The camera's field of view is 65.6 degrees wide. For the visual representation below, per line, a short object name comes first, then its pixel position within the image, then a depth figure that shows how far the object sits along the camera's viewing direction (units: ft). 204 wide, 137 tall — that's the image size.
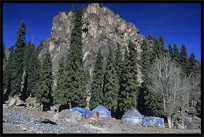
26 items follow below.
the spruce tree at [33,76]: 144.09
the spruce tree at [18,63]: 101.11
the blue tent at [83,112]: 76.31
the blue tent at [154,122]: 67.26
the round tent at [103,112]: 88.43
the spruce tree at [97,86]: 110.42
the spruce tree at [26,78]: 140.59
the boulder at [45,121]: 47.64
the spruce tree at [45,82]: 104.12
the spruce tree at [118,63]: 120.37
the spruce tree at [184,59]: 154.68
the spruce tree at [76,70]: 95.66
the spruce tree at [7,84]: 122.85
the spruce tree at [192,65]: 156.77
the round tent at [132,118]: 72.08
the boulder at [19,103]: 93.71
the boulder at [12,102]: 86.99
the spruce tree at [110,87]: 102.06
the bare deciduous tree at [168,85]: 70.33
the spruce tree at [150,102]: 92.21
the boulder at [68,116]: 67.67
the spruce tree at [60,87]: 97.31
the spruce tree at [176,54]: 162.81
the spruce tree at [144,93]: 103.25
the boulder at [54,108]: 119.42
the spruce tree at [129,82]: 91.40
